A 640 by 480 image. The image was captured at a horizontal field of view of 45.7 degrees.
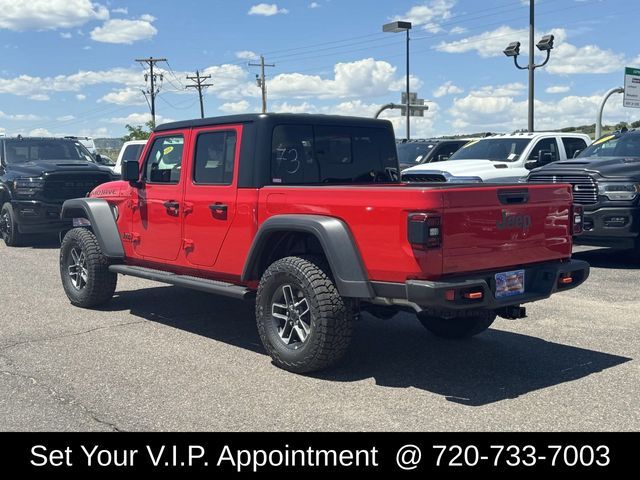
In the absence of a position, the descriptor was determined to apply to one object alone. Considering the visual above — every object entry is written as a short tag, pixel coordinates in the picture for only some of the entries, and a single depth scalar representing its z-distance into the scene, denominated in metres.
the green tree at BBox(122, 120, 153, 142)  62.76
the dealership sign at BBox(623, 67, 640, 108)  25.95
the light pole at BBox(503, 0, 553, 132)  21.86
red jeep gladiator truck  4.82
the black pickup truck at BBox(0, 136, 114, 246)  13.23
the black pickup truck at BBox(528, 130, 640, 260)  10.23
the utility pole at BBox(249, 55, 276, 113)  56.97
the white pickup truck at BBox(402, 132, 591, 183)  13.34
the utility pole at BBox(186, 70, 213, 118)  66.00
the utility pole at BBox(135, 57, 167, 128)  64.44
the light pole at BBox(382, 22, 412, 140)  31.06
